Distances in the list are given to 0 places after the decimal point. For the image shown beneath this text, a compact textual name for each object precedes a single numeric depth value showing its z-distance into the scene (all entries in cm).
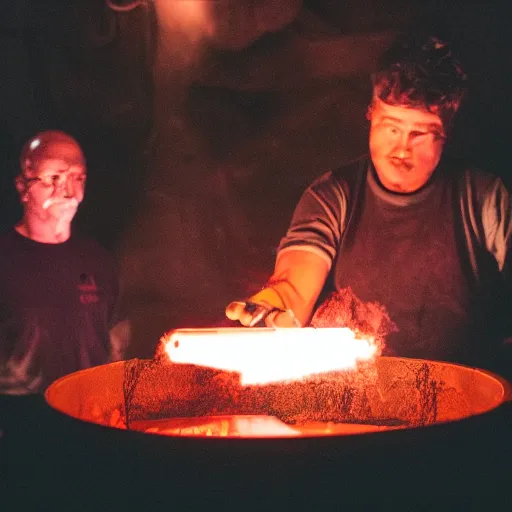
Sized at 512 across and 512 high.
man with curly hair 338
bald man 355
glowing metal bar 260
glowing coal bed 256
